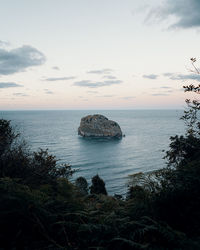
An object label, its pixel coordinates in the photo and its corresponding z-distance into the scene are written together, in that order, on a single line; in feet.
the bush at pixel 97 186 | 92.79
